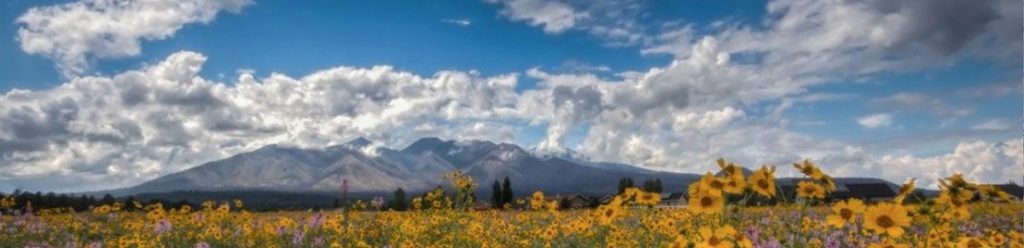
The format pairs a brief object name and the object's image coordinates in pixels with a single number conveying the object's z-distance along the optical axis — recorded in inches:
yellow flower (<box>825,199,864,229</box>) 183.8
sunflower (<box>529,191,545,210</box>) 437.2
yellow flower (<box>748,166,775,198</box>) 190.9
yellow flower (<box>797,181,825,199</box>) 199.3
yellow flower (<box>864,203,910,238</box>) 178.4
